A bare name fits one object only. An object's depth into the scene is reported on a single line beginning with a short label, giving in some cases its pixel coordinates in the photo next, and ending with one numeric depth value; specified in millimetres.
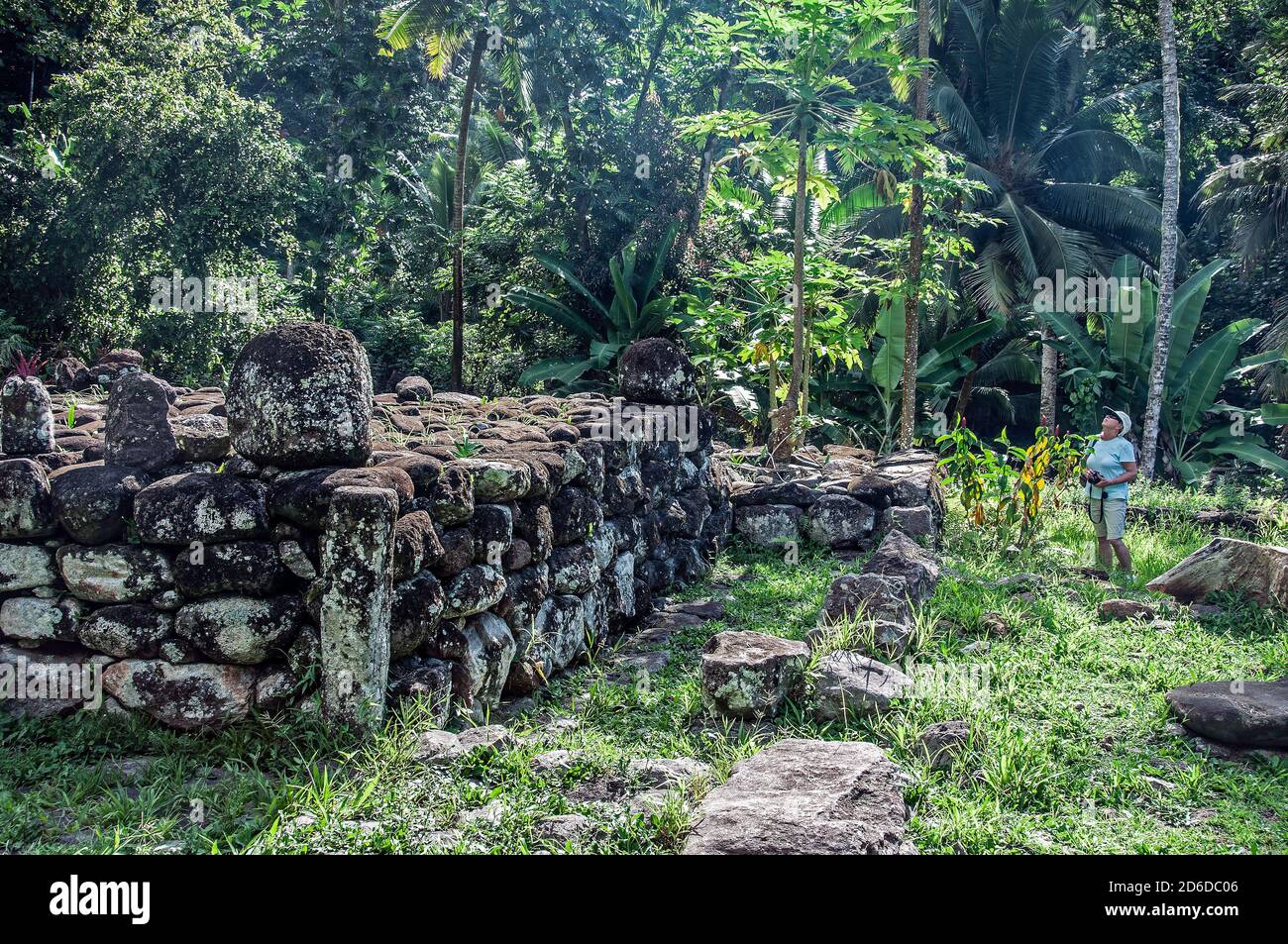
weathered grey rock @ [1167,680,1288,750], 5289
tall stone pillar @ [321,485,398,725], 4719
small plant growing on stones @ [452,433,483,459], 6535
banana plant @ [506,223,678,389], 14414
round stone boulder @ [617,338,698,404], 9484
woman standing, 8914
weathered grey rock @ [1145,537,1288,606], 7664
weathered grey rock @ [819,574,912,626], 6832
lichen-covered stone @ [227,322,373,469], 5109
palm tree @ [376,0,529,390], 14820
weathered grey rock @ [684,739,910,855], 3941
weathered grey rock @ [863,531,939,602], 7582
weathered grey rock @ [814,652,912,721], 5594
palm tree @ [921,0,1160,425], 18109
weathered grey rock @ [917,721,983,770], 5027
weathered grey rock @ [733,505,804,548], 10211
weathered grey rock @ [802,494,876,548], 9992
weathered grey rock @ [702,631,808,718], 5629
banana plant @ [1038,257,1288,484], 15484
